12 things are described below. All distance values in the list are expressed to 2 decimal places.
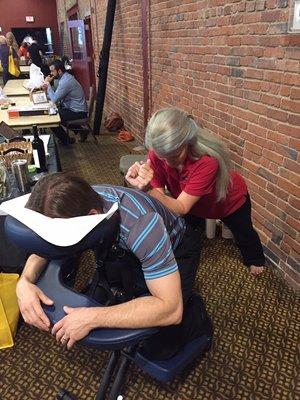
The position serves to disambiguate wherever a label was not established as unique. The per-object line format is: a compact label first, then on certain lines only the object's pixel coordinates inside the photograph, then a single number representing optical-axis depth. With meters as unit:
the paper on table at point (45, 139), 2.60
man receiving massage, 0.91
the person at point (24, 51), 10.33
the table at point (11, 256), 1.93
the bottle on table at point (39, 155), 2.28
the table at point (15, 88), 5.07
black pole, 4.90
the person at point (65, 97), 4.66
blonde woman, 1.57
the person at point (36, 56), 8.15
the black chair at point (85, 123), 4.90
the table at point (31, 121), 3.36
